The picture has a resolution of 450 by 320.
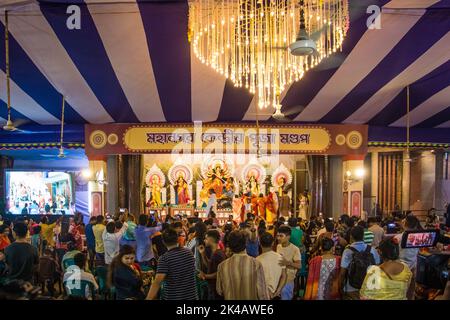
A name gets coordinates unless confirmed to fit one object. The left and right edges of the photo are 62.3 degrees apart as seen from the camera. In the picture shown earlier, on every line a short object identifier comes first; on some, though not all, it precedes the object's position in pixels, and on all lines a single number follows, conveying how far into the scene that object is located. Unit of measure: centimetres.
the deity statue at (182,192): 1161
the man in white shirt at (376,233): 532
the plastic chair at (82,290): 317
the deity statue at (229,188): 1163
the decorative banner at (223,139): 893
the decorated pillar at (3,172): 1162
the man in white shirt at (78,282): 317
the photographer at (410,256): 419
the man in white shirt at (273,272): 326
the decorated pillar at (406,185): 1261
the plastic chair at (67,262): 393
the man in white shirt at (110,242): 507
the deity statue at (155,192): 1144
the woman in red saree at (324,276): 343
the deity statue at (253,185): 1161
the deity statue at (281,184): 1152
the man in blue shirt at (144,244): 518
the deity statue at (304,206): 1072
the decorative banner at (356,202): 966
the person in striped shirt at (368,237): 452
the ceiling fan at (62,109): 724
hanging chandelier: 382
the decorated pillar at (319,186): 1007
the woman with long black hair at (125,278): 314
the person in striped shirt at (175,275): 295
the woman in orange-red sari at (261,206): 1101
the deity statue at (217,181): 1154
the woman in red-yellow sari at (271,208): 1102
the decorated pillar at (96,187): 962
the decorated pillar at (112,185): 968
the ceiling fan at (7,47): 429
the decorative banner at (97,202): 967
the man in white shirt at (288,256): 362
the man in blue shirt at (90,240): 603
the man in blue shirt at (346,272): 348
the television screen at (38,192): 1181
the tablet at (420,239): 393
